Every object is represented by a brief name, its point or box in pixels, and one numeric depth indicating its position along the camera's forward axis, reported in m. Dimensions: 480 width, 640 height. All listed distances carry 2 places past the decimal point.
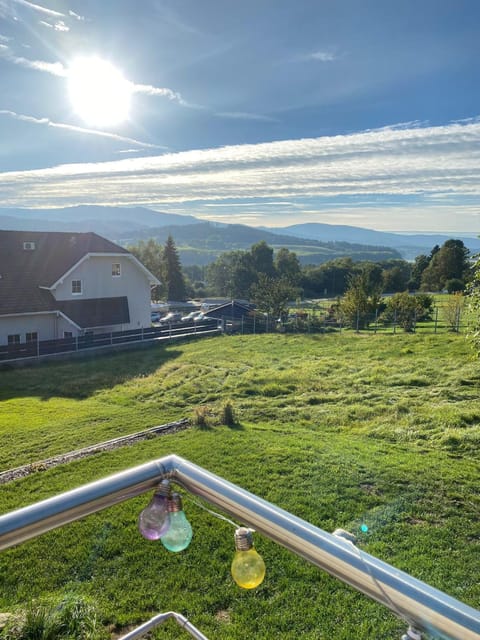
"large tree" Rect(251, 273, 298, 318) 28.75
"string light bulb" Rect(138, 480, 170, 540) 1.57
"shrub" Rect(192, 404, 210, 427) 9.64
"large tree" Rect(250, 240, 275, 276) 77.81
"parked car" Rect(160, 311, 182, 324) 38.66
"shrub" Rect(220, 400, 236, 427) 9.73
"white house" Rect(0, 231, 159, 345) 21.09
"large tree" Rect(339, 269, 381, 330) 24.86
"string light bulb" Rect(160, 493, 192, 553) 1.60
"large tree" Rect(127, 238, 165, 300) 61.20
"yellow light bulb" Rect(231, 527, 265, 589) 1.43
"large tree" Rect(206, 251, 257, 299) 76.06
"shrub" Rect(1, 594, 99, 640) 2.69
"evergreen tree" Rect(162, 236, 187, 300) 61.12
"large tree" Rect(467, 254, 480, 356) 6.96
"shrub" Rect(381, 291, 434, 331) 22.86
